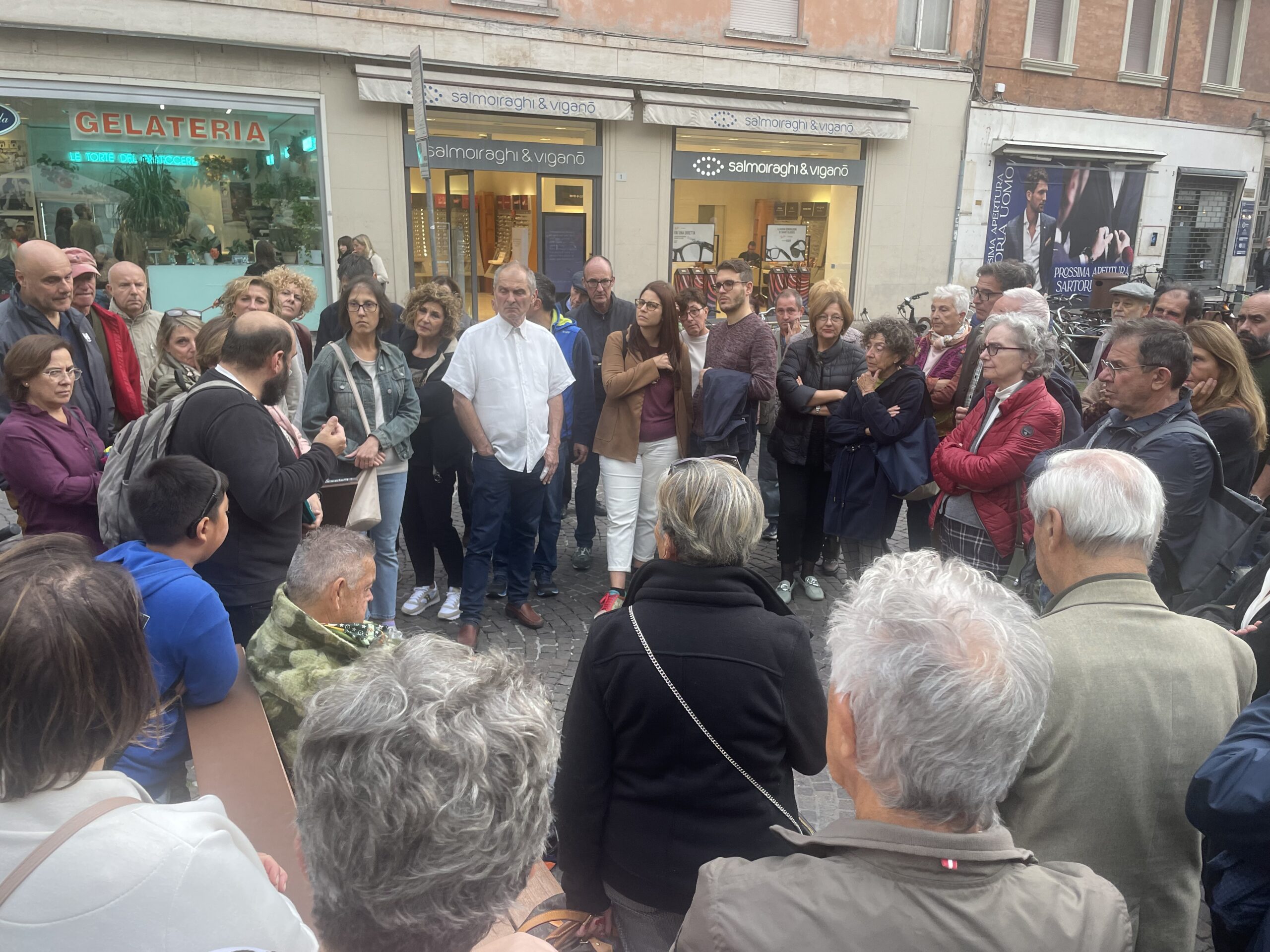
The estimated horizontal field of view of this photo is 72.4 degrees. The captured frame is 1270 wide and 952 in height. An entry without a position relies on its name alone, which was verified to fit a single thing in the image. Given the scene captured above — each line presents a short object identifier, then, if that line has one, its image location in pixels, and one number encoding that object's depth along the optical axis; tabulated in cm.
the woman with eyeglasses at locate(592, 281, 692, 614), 527
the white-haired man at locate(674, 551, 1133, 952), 121
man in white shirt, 486
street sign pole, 638
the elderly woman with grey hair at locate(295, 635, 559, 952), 114
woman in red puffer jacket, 398
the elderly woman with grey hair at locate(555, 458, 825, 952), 204
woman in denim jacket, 450
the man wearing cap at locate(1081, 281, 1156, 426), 591
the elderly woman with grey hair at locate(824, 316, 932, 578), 491
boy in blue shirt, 228
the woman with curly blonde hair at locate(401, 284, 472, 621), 520
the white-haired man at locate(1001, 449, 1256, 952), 183
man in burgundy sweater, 543
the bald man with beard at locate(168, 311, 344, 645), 311
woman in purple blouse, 351
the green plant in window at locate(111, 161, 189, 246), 1112
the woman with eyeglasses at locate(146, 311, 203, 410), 463
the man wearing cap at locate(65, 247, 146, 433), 508
